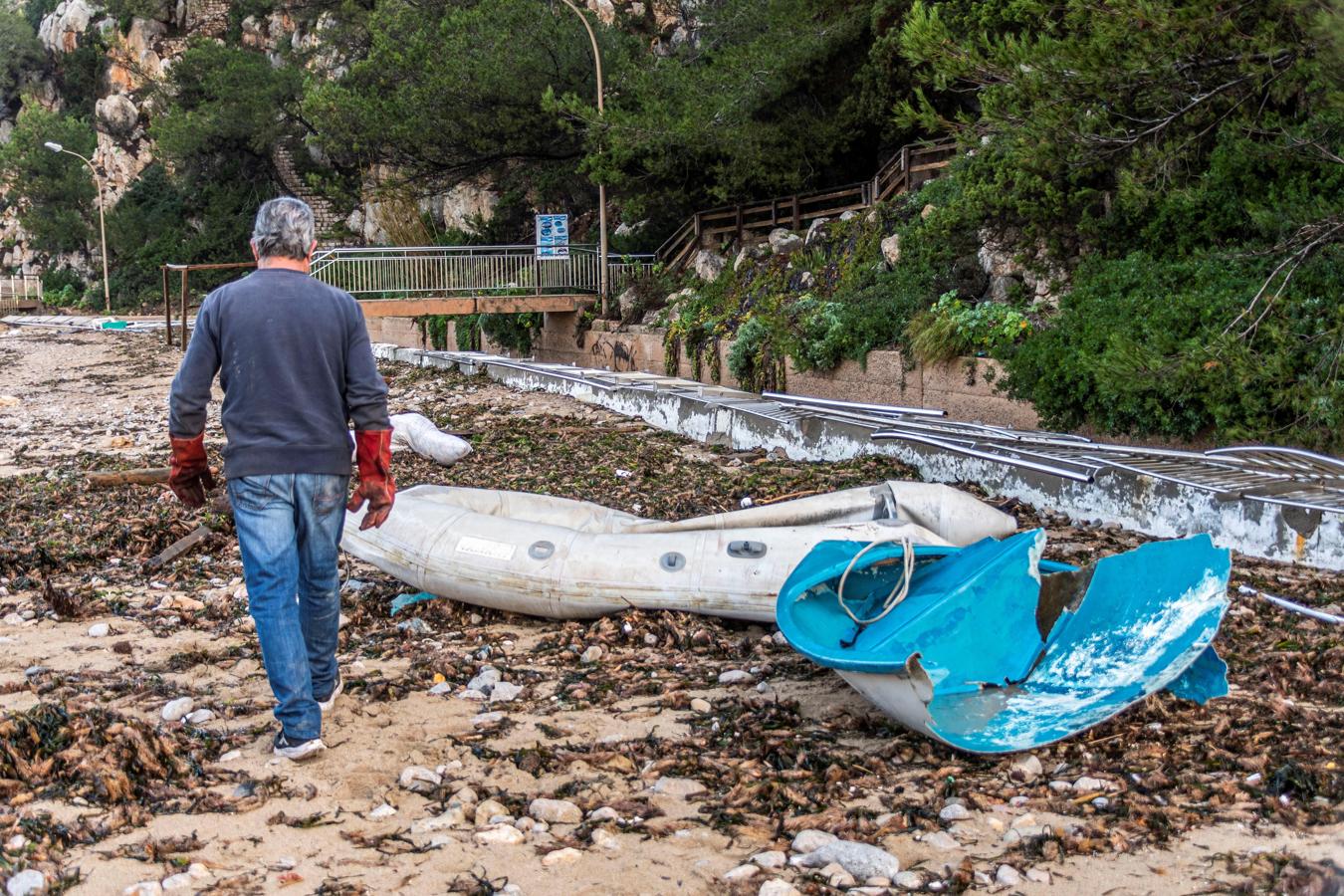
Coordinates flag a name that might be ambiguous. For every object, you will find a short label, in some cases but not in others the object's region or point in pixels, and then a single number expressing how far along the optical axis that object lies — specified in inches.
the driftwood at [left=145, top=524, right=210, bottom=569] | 306.5
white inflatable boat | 234.4
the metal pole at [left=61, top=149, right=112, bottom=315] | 1936.5
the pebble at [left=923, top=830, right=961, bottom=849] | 139.8
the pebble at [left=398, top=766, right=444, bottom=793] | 161.3
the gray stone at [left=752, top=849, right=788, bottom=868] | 136.5
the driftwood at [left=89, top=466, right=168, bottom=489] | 422.6
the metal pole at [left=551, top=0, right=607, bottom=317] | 907.1
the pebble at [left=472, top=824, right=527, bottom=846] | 144.6
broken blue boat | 166.9
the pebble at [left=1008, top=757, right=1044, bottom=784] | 157.6
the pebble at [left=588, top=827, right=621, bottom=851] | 143.1
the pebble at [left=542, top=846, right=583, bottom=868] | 138.3
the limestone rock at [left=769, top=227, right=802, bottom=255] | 834.2
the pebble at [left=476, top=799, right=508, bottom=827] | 150.8
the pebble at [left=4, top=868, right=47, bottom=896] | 130.6
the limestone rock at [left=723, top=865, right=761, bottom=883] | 133.4
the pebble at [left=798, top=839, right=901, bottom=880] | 132.8
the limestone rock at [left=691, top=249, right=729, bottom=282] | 908.6
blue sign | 969.5
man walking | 164.7
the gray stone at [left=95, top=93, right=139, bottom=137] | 2235.5
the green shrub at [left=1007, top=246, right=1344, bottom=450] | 381.1
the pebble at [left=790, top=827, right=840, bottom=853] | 140.1
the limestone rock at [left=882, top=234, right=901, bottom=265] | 684.7
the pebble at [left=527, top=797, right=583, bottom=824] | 150.8
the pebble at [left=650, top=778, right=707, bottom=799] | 159.3
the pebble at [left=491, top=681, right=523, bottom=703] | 202.4
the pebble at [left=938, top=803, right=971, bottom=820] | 147.0
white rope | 188.9
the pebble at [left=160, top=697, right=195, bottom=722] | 190.6
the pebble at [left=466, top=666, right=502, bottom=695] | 206.8
